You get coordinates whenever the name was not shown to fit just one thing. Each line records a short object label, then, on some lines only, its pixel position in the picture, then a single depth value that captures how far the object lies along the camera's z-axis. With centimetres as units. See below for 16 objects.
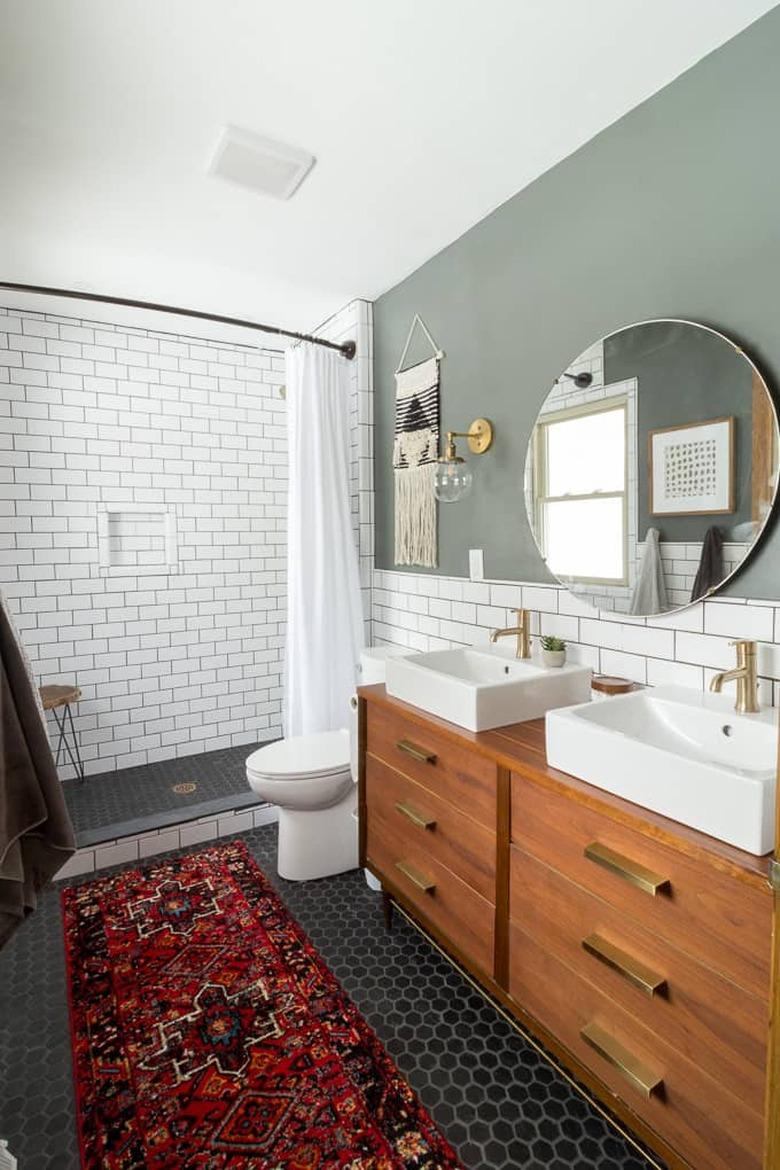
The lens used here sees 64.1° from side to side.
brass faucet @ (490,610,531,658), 213
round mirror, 152
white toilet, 241
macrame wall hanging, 272
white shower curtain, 297
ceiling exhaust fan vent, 190
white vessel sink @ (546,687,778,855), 105
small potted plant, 198
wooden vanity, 104
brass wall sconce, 242
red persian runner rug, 140
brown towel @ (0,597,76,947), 129
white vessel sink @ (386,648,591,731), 172
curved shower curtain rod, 225
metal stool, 317
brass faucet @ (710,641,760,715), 143
